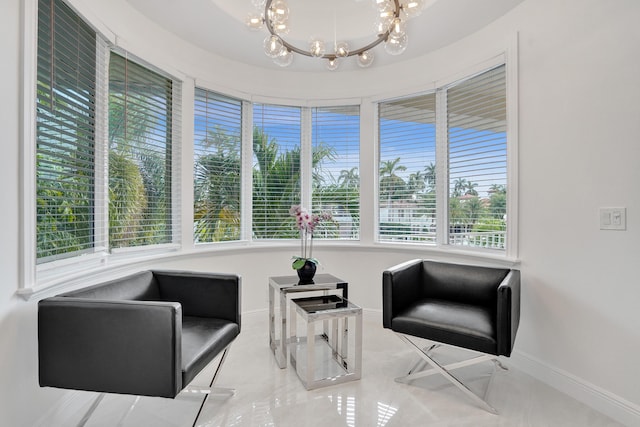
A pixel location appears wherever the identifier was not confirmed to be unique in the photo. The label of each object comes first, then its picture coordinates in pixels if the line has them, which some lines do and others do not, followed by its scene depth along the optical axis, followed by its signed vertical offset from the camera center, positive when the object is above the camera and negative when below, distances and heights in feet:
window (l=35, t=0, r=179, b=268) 5.82 +1.50
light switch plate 6.03 -0.07
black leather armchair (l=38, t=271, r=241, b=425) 4.85 -1.97
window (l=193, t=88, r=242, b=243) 10.43 +1.54
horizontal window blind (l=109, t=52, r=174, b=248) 7.85 +1.53
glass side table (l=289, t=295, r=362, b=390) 7.00 -3.38
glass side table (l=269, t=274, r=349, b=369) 8.07 -1.92
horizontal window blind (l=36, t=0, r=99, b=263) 5.67 +1.52
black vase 8.59 -1.52
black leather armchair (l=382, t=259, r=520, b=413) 6.20 -2.15
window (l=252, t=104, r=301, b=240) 11.80 +1.63
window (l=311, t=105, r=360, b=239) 11.98 +1.67
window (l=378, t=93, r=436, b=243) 10.69 +1.51
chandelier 6.06 +3.71
